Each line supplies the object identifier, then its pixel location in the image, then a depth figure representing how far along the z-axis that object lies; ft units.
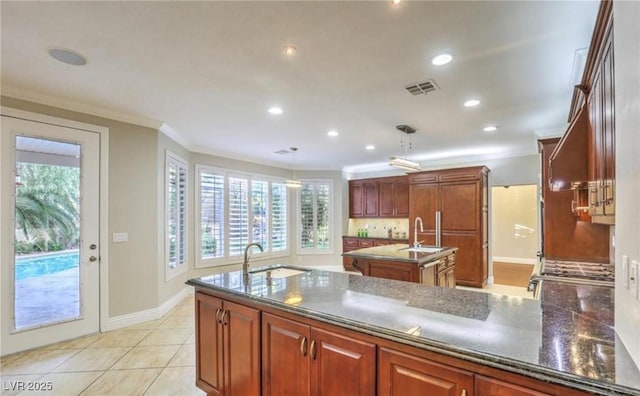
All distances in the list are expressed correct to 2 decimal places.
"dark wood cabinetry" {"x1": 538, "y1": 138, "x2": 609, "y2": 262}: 10.67
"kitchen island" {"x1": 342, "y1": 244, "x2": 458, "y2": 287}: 11.90
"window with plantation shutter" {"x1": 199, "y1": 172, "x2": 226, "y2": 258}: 19.06
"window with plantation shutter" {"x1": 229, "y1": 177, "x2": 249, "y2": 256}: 20.88
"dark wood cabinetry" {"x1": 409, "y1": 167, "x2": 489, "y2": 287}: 19.04
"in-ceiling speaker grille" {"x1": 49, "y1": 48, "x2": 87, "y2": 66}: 7.80
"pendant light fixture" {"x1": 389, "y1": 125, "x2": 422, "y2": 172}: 12.76
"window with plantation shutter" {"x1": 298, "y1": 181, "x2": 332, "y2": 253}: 25.77
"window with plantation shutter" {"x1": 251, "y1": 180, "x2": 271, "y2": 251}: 22.56
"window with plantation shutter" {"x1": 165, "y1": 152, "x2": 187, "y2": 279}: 14.96
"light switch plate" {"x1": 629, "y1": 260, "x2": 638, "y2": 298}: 3.32
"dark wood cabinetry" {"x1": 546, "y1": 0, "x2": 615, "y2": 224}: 5.18
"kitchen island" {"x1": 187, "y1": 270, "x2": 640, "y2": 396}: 3.47
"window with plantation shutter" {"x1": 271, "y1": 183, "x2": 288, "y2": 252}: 24.16
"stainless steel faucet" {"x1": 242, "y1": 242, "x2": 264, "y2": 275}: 7.99
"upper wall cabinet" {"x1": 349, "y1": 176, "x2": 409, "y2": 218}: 24.47
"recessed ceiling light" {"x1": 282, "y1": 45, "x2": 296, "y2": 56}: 7.50
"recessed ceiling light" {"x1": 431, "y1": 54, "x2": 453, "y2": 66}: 7.97
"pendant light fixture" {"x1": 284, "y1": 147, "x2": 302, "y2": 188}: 18.13
